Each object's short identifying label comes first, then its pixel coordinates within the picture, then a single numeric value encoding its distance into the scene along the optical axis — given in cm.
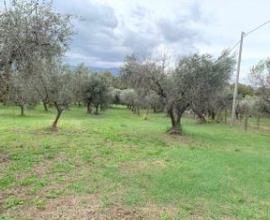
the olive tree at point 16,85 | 729
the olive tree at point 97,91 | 2840
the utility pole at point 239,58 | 1558
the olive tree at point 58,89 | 1383
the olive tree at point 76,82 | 1517
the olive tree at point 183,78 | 1290
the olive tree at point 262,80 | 2022
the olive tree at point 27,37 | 660
